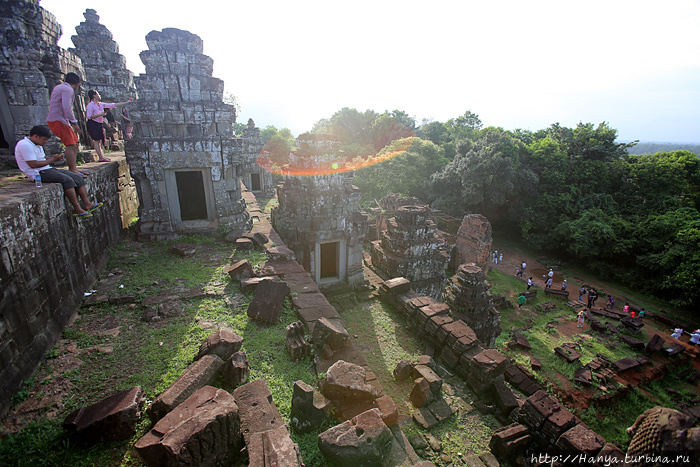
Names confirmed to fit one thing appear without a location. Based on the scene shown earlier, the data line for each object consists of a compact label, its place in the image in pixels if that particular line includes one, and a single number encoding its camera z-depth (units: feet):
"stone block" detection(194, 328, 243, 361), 13.94
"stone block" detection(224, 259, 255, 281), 21.52
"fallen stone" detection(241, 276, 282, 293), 20.34
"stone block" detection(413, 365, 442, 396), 16.84
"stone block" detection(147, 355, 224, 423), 11.14
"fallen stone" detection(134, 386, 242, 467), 9.30
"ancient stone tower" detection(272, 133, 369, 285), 28.91
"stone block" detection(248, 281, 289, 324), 17.78
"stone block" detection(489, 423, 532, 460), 15.34
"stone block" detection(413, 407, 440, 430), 15.51
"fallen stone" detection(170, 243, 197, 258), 25.11
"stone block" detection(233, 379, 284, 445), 11.03
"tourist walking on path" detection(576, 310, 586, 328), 44.90
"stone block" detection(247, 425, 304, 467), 9.36
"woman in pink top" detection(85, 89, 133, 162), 25.94
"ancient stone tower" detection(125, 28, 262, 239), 26.32
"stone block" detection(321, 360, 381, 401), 12.95
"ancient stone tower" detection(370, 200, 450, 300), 34.12
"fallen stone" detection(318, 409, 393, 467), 10.81
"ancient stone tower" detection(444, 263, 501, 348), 28.55
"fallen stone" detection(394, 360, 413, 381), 17.94
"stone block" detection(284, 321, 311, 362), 15.35
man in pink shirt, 19.63
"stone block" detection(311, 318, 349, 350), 16.11
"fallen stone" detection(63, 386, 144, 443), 10.44
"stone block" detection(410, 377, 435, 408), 16.26
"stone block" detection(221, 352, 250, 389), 13.14
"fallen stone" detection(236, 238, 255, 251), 26.58
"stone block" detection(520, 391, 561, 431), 16.53
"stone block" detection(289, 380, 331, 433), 12.05
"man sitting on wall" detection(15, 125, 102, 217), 16.37
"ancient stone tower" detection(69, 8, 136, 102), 42.86
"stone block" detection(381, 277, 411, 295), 26.63
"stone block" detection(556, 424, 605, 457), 15.07
